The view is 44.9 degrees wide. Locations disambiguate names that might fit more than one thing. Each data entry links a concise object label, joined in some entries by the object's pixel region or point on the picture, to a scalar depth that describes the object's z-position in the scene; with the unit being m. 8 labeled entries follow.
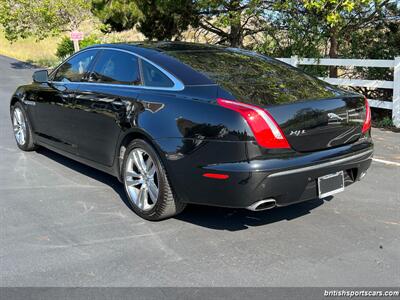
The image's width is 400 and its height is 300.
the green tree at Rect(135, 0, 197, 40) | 16.08
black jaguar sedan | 3.71
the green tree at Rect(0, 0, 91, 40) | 23.38
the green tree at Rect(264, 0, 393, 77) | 11.05
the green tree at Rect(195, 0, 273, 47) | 13.13
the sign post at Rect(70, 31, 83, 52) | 17.30
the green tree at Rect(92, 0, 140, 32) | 16.88
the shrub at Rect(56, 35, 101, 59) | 29.89
